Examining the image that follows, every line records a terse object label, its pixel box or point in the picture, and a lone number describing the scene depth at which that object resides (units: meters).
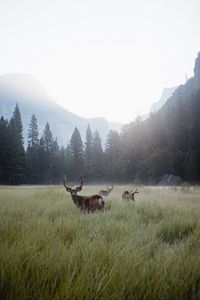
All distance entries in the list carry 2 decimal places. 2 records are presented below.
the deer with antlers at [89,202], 8.25
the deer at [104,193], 16.27
